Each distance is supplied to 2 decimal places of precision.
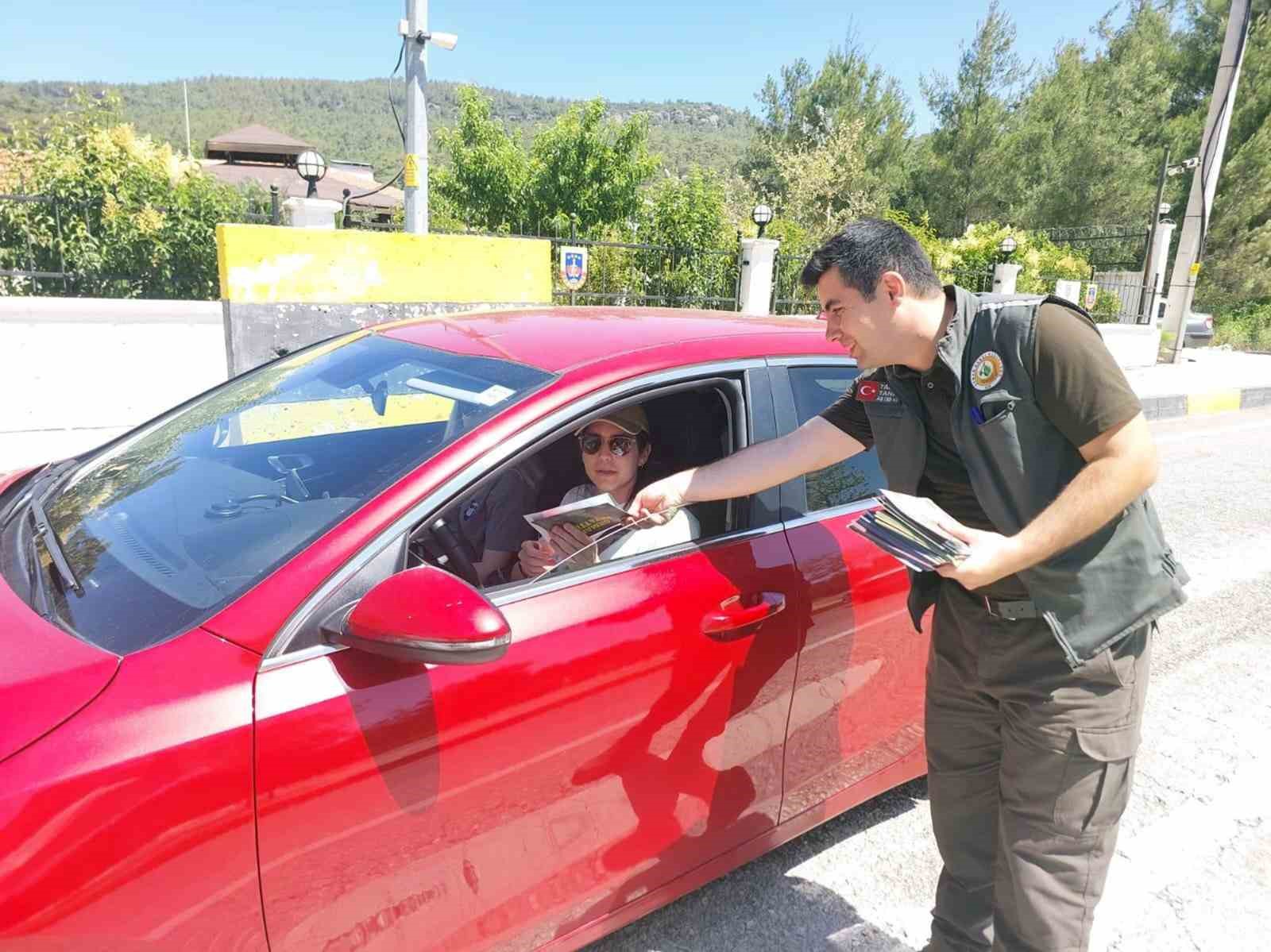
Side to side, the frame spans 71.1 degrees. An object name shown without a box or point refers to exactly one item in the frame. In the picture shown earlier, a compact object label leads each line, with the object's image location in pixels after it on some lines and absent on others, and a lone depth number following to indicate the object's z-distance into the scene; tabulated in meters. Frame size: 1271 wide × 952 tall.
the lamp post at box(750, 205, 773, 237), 11.29
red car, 1.32
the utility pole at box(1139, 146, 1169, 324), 16.71
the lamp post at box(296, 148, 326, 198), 9.44
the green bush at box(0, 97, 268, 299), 8.03
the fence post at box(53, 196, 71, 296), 7.90
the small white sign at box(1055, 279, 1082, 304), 15.26
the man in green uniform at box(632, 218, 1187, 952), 1.60
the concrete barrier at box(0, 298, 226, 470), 7.02
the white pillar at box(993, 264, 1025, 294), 15.74
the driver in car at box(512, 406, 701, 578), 2.01
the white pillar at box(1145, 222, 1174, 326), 16.77
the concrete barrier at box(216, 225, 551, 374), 7.03
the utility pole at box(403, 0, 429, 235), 9.66
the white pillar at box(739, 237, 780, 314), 11.40
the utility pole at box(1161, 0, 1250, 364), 14.97
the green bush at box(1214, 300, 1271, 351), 25.19
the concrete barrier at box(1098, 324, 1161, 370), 15.93
